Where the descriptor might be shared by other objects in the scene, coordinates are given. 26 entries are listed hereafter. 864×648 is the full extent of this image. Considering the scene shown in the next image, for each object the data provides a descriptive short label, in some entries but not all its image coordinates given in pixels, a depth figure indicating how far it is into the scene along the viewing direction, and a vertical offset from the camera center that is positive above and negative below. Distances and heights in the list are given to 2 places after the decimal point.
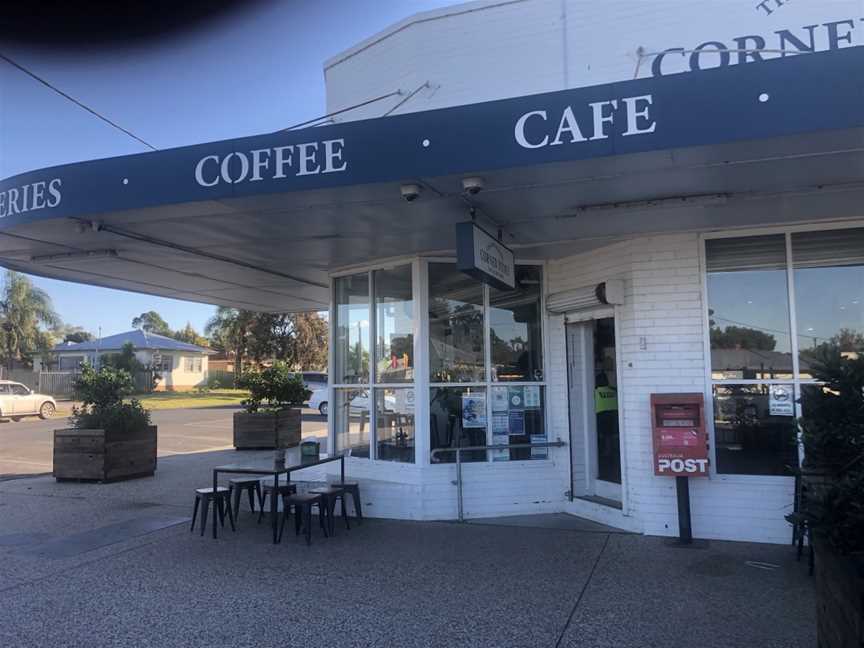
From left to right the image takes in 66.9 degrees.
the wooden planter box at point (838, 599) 2.48 -0.95
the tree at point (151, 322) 94.84 +9.04
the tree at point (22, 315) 44.12 +4.76
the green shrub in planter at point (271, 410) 14.41 -0.68
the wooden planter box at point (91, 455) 10.36 -1.13
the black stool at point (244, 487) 7.56 -1.25
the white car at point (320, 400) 26.89 -0.84
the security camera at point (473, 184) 5.04 +1.48
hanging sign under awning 5.36 +1.04
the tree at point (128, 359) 37.51 +1.46
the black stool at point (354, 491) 7.33 -1.26
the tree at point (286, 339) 40.75 +2.58
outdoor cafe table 6.65 -0.94
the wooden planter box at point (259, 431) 14.39 -1.10
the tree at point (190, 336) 81.44 +5.74
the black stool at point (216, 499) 6.96 -1.27
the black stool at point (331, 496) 6.84 -1.23
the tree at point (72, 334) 51.79 +5.25
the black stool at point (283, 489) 7.35 -1.24
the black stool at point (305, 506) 6.60 -1.31
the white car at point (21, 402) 22.38 -0.62
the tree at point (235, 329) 41.19 +3.46
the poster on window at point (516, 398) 7.93 -0.26
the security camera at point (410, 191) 5.19 +1.49
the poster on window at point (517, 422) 7.88 -0.55
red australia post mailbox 6.23 -0.59
